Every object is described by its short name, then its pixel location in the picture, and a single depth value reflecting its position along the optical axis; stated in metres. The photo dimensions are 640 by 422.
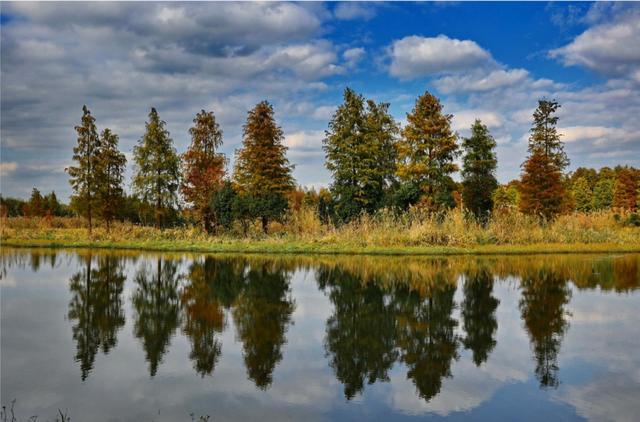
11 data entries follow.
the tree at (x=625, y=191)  55.97
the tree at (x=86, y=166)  37.09
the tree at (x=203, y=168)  36.97
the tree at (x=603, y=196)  57.44
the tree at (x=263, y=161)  34.31
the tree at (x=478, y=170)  41.22
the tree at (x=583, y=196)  57.91
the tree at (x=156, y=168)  40.28
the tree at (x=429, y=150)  35.22
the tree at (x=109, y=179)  38.03
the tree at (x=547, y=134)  48.66
